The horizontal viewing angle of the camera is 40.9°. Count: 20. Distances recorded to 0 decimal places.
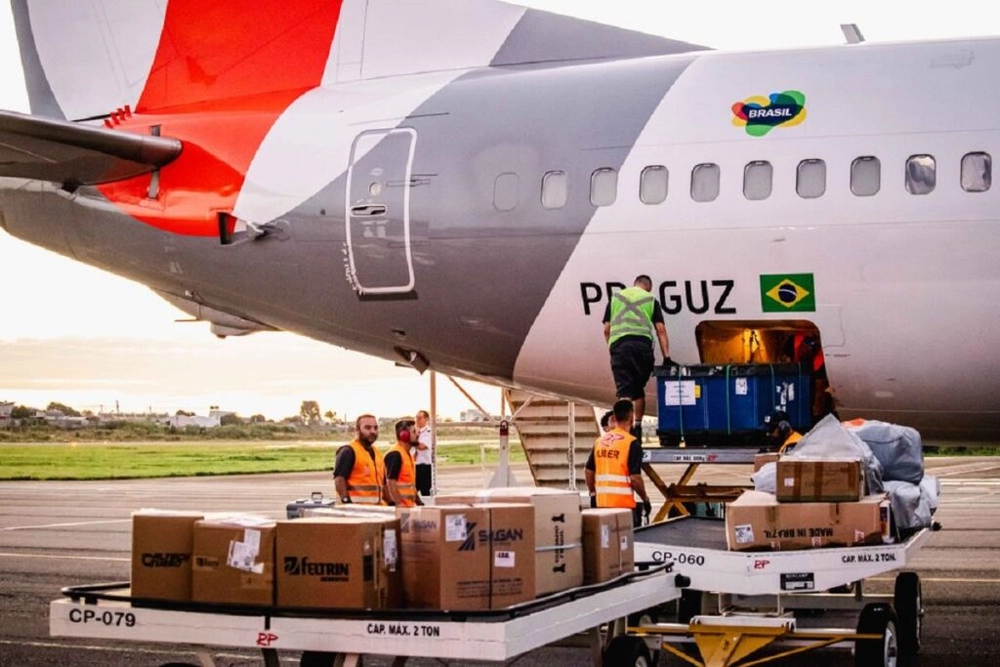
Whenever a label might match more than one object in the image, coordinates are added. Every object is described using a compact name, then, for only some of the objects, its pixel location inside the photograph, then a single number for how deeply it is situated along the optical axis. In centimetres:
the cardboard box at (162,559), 573
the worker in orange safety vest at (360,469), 1187
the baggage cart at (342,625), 511
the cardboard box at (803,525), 781
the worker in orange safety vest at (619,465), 954
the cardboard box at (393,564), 561
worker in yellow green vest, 1144
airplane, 1116
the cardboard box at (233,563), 554
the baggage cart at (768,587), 745
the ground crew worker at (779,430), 1058
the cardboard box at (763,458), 967
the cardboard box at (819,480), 801
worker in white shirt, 1845
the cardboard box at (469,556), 544
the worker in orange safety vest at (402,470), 1263
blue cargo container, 1082
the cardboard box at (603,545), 629
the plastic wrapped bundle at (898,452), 927
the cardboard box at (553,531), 589
